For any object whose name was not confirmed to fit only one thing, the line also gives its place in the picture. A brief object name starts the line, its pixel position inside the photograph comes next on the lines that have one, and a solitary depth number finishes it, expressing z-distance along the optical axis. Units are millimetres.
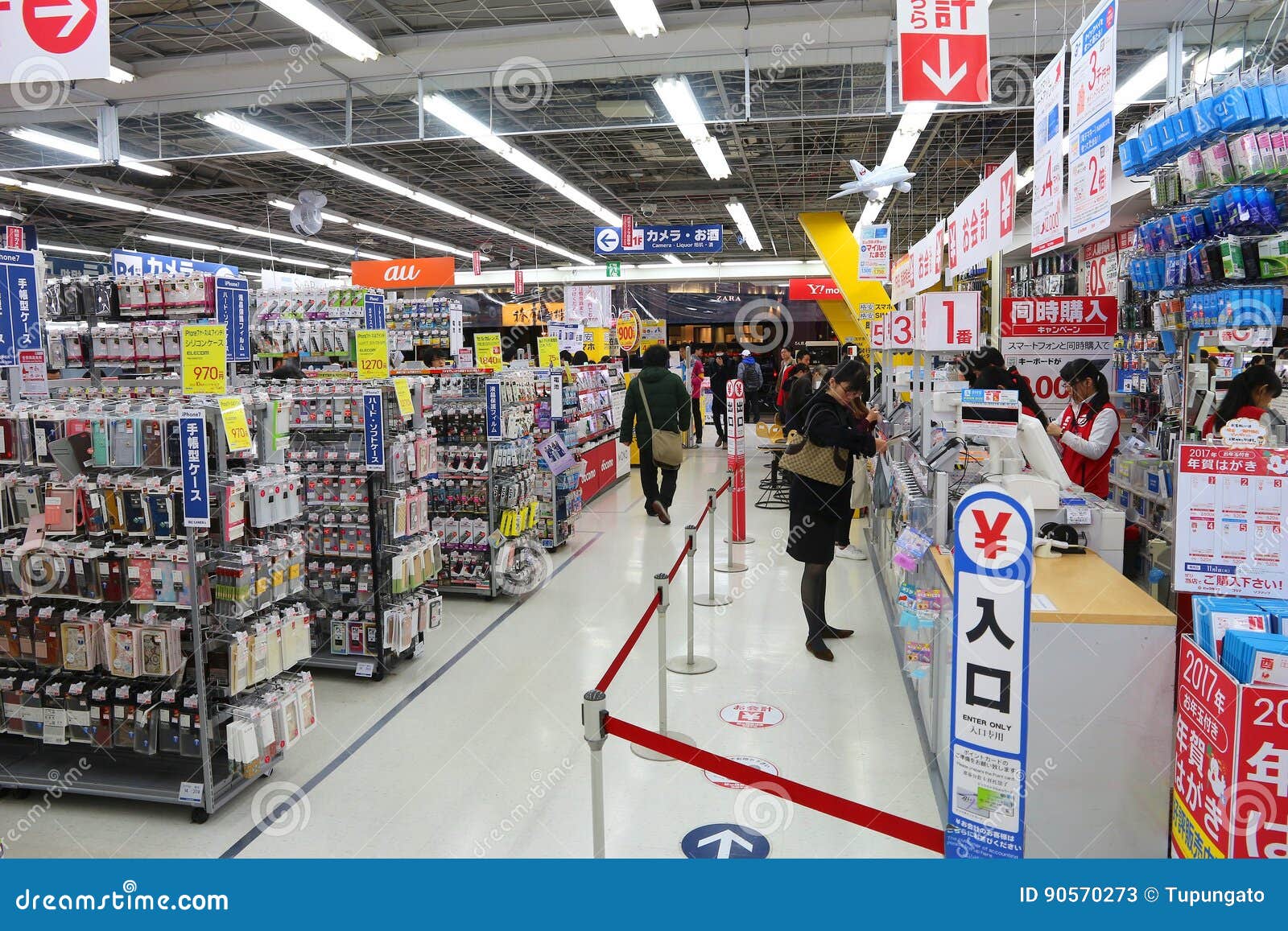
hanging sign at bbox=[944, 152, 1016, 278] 4512
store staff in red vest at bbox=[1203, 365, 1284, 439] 4879
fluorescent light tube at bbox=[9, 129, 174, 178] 9852
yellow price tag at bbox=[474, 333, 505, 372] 7168
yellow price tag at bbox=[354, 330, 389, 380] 5402
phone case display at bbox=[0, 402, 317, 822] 3500
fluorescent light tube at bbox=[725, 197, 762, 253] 17156
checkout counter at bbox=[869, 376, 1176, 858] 2721
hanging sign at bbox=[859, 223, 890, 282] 12867
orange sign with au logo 13844
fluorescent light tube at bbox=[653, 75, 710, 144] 8344
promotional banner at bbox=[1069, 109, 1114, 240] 4004
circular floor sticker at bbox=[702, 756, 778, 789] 3722
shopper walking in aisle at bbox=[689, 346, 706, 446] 16484
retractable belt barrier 2186
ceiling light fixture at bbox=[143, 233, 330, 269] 20456
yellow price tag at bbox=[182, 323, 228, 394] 3652
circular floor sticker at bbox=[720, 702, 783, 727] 4305
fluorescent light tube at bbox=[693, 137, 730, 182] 11195
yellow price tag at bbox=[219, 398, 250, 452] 3492
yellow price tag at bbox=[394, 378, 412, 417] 5051
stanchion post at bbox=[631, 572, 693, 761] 3955
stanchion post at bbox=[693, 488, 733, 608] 6164
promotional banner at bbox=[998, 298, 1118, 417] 8469
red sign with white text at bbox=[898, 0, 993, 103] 4742
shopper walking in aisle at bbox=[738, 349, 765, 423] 17781
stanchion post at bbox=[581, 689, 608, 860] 2420
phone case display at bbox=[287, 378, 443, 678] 5000
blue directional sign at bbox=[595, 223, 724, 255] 13438
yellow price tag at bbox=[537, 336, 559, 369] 9039
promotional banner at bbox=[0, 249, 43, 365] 3986
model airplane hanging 9570
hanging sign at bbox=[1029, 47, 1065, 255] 4672
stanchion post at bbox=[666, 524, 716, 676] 4898
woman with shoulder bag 4746
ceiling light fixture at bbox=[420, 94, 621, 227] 8977
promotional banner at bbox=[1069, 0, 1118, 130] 3855
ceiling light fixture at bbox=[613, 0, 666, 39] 6573
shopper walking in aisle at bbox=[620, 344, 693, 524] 8227
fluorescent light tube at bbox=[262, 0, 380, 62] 6512
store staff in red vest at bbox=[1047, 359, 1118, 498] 5766
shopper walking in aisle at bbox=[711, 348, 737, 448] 15688
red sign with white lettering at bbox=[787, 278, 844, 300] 19859
